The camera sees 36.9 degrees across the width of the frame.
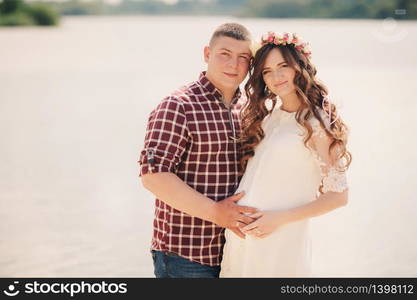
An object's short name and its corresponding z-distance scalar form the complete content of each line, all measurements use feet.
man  8.70
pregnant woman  8.87
